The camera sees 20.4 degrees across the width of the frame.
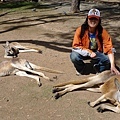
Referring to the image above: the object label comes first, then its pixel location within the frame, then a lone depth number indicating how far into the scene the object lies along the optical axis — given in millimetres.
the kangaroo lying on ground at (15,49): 7250
